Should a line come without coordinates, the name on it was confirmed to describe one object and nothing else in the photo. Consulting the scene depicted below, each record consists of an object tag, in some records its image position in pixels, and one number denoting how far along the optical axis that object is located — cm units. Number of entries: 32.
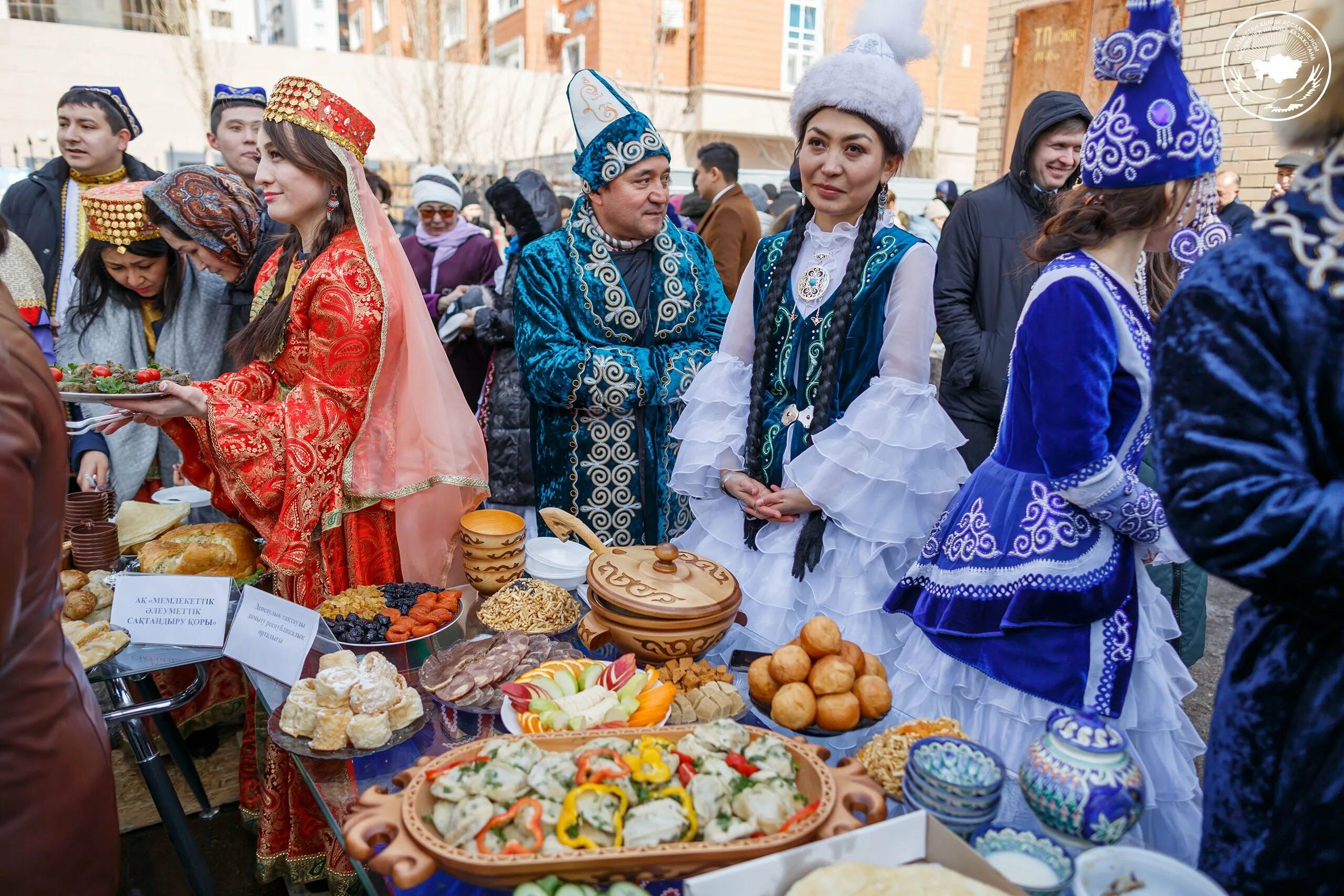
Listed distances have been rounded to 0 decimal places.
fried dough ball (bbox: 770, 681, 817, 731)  147
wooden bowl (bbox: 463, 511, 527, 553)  210
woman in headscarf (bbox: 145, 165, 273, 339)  276
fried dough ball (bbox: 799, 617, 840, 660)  155
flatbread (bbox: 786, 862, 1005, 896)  101
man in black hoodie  358
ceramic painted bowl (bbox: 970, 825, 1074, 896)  110
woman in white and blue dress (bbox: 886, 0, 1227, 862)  160
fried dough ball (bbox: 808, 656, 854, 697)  150
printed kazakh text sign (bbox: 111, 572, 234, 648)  196
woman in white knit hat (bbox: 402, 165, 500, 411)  520
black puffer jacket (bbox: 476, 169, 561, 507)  403
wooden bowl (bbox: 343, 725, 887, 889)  109
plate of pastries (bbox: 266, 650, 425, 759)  155
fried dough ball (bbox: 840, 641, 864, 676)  155
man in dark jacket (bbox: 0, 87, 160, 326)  355
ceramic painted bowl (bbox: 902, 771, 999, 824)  119
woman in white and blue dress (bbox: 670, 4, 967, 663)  206
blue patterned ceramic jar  112
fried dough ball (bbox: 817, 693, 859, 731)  147
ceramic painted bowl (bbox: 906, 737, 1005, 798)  120
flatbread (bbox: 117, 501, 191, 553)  252
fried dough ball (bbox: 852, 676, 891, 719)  150
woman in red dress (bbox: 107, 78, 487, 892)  224
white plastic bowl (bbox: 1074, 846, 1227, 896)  100
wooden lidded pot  167
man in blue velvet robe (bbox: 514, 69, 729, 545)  272
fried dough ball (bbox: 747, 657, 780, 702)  154
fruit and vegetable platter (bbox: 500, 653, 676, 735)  146
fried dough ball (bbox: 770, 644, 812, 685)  153
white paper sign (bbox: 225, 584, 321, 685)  177
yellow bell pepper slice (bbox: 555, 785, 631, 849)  112
